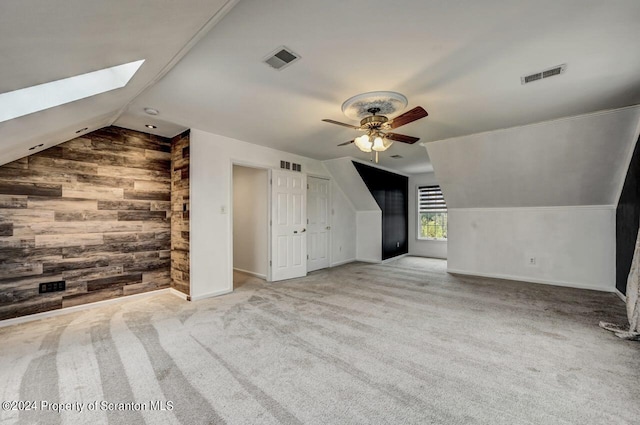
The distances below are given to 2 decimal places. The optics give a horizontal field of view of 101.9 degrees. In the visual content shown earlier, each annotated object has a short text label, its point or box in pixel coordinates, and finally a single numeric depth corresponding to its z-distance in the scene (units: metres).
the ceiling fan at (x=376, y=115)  2.59
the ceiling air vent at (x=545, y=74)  2.26
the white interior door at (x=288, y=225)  4.89
